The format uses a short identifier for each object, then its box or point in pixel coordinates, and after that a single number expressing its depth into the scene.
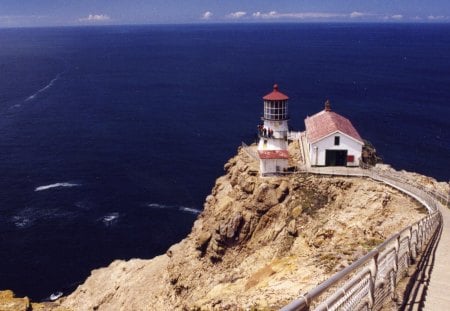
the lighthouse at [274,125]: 46.94
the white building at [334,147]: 43.72
